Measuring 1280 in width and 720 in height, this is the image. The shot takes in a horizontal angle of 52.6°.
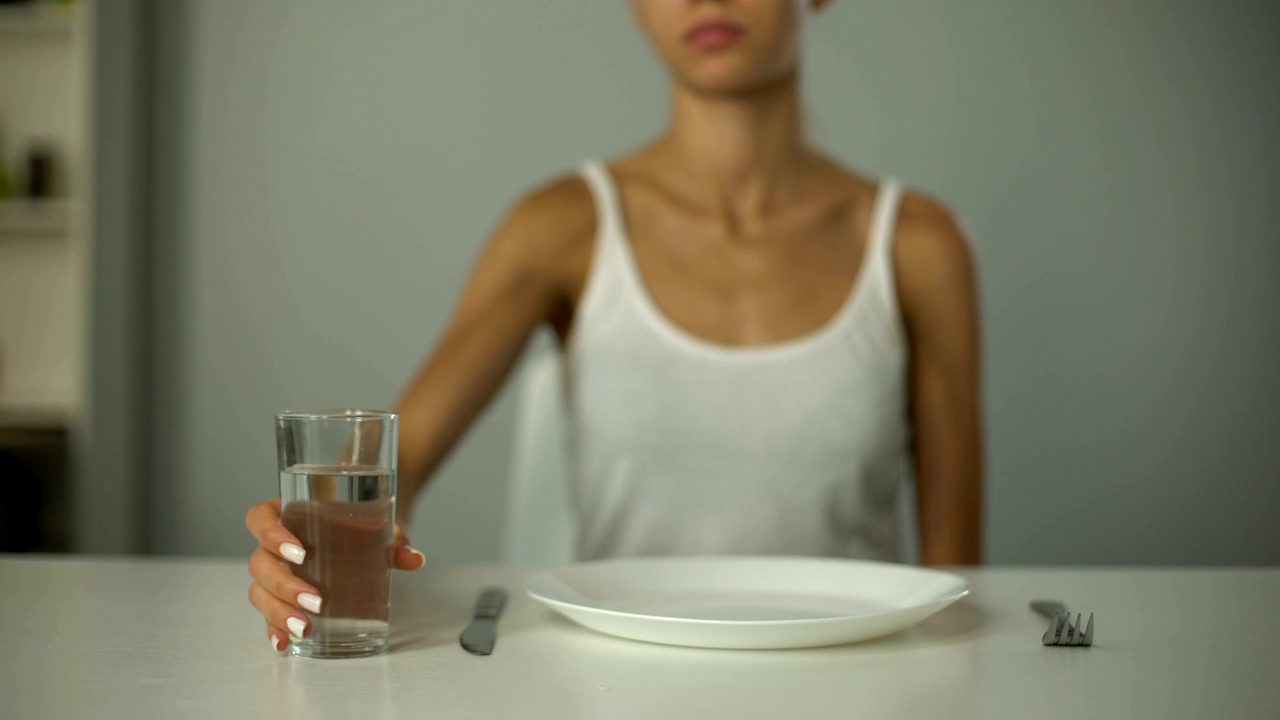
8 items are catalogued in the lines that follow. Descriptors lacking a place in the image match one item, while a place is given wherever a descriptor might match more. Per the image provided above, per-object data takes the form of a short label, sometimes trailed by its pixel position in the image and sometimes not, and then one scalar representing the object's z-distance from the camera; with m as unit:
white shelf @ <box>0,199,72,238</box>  2.93
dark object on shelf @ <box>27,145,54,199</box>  2.95
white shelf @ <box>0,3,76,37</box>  2.91
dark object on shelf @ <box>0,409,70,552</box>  2.88
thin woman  1.49
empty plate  0.65
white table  0.56
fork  0.69
